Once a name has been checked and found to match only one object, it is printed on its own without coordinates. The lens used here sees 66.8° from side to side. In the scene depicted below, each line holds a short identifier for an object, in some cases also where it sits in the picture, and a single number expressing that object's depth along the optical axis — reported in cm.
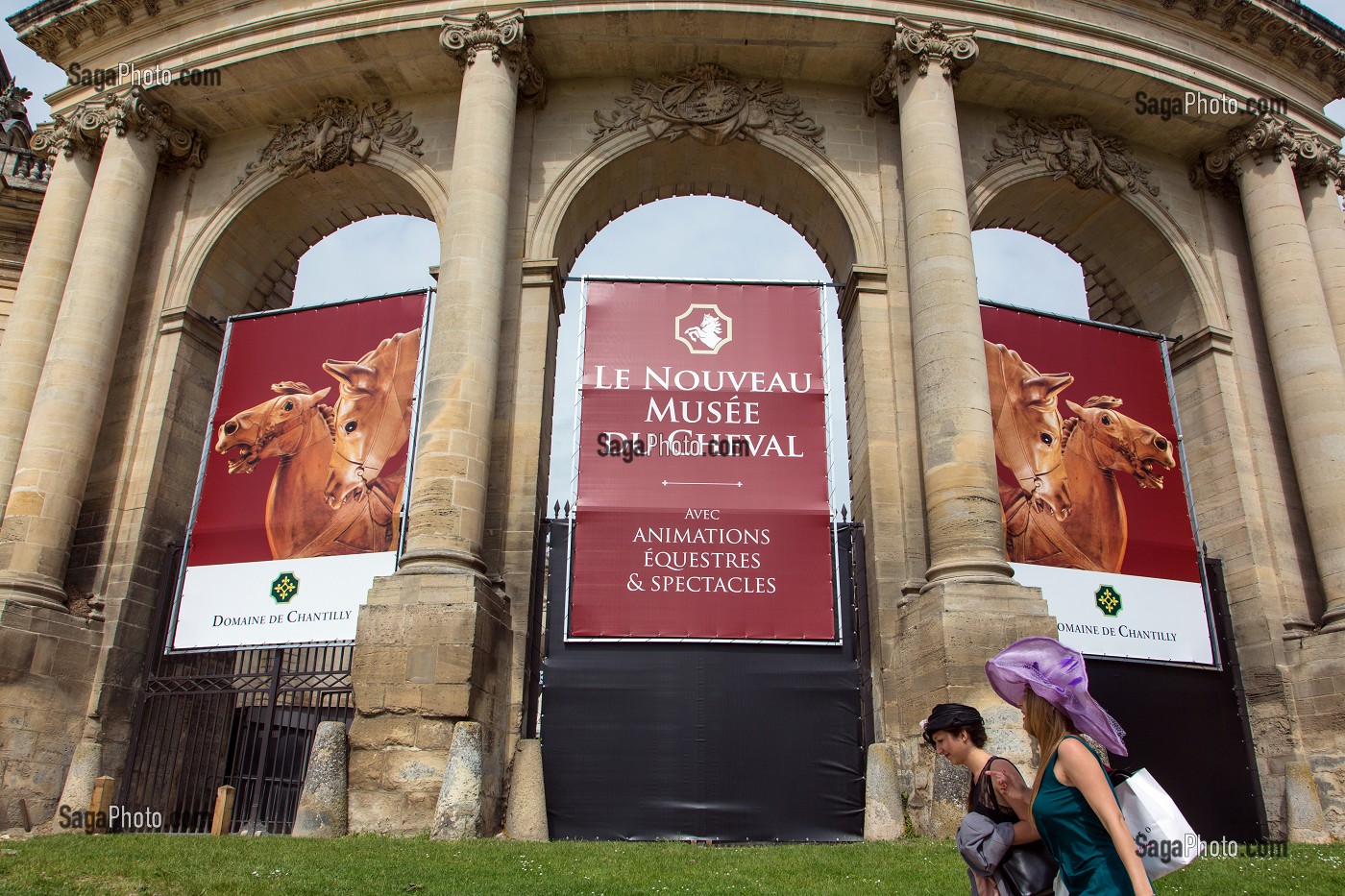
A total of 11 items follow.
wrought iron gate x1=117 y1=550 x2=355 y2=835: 1428
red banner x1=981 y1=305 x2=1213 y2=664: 1543
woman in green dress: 336
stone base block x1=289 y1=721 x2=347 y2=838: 1137
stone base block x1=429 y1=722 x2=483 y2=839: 1127
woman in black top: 399
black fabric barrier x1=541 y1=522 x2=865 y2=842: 1353
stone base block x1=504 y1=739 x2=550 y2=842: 1254
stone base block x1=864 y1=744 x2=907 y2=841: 1254
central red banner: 1470
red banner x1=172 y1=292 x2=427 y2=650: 1504
